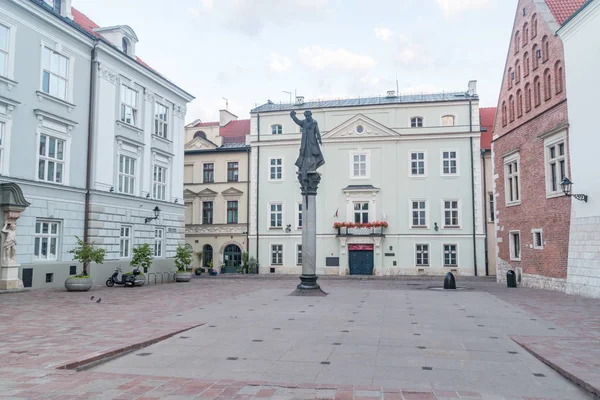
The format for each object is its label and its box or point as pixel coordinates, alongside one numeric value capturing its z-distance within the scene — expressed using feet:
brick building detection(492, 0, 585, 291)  71.92
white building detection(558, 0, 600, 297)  61.98
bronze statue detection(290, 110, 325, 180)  63.16
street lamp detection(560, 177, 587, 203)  64.54
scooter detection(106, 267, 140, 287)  79.97
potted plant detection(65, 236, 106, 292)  68.23
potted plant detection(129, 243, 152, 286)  82.74
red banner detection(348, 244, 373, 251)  126.72
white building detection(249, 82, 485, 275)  124.57
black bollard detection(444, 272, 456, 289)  78.50
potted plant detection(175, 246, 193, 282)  97.25
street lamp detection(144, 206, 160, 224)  93.82
